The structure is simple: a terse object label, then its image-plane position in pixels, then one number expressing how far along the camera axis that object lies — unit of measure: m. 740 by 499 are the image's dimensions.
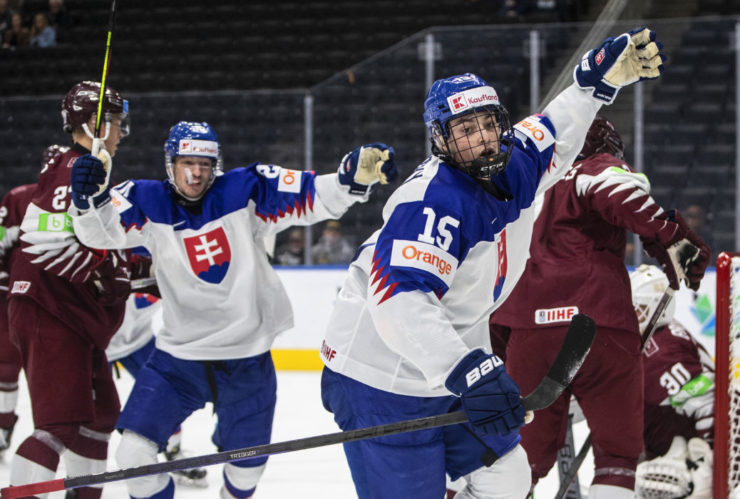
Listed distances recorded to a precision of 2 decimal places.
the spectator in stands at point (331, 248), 12.04
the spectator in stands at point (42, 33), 19.42
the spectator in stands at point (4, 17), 19.98
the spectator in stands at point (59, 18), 19.81
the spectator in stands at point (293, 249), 12.08
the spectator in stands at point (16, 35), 19.52
